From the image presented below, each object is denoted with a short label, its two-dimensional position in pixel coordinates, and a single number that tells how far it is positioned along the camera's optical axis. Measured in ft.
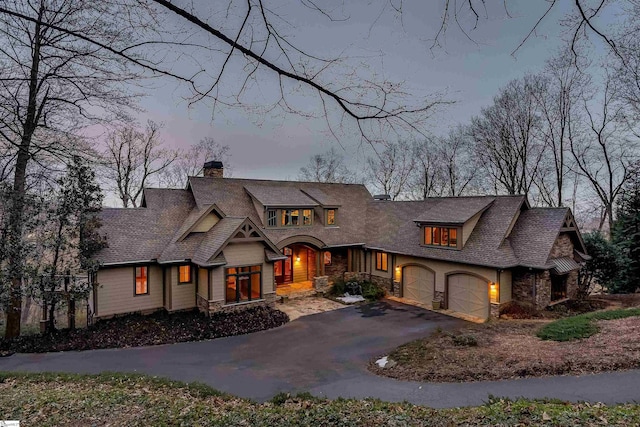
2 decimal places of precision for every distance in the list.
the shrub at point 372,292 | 63.36
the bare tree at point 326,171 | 142.82
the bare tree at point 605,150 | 67.62
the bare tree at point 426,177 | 111.65
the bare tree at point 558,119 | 73.41
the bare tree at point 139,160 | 88.33
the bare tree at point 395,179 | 113.80
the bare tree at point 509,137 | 81.61
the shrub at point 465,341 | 36.19
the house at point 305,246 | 49.52
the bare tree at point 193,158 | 108.27
